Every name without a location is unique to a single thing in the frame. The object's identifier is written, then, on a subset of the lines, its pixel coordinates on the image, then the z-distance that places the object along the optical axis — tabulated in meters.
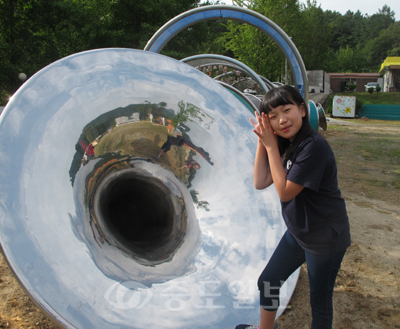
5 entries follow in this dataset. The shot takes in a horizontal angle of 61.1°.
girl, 1.12
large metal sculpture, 1.11
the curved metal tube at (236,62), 4.71
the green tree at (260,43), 14.05
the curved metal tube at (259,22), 3.26
